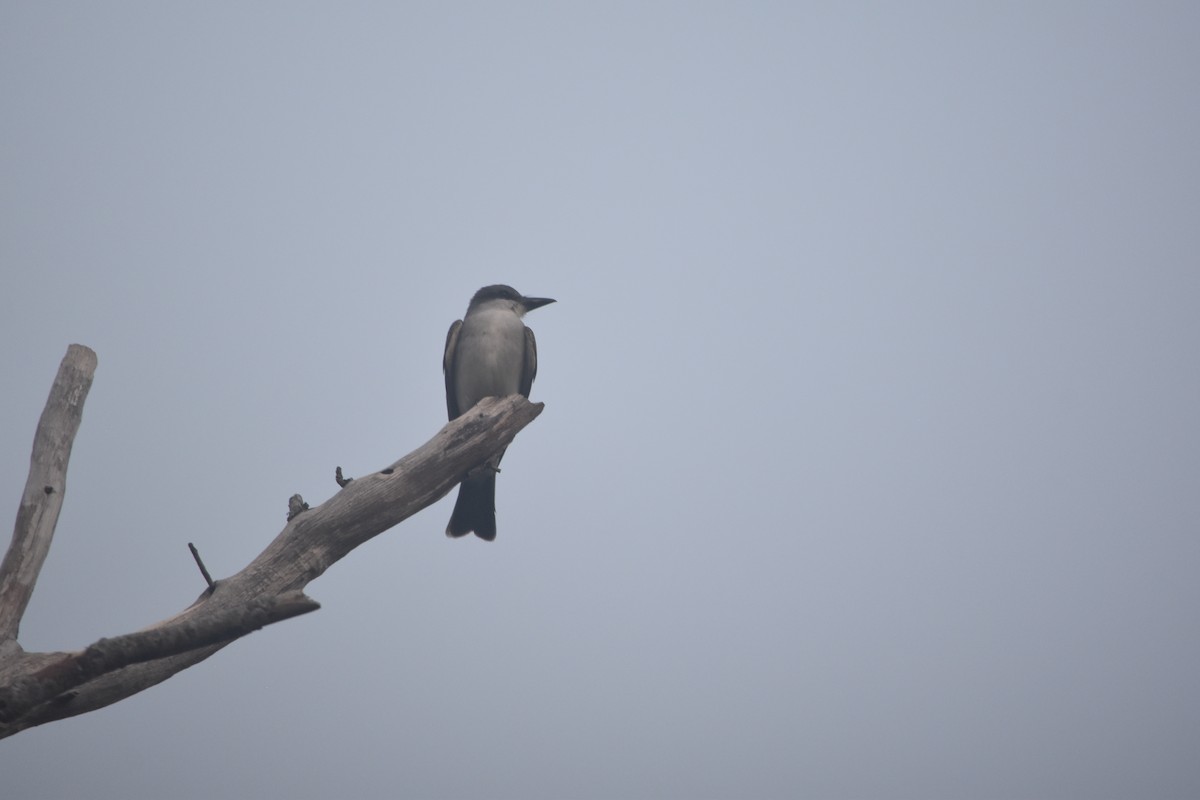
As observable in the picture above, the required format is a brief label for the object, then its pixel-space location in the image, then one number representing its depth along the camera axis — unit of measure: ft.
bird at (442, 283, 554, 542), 54.65
